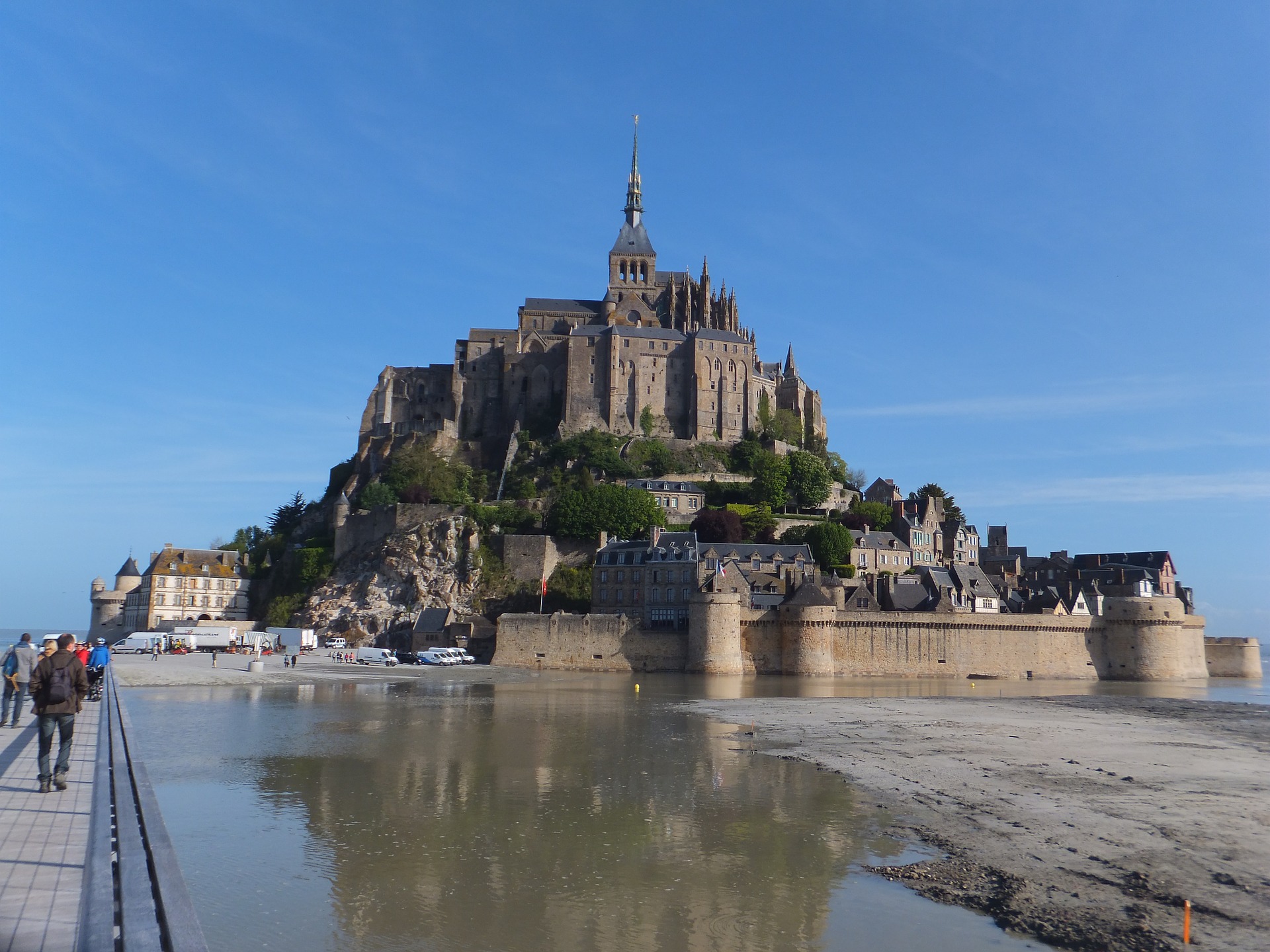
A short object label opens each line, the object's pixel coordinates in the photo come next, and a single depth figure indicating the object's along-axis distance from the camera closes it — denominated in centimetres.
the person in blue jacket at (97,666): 2064
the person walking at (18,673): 1508
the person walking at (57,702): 1072
